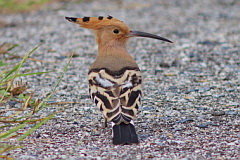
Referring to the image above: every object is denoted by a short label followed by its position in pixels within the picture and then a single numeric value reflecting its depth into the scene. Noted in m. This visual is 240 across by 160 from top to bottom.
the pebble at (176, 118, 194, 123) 8.87
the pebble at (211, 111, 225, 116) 9.20
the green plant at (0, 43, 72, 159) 7.52
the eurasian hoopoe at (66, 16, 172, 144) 7.37
